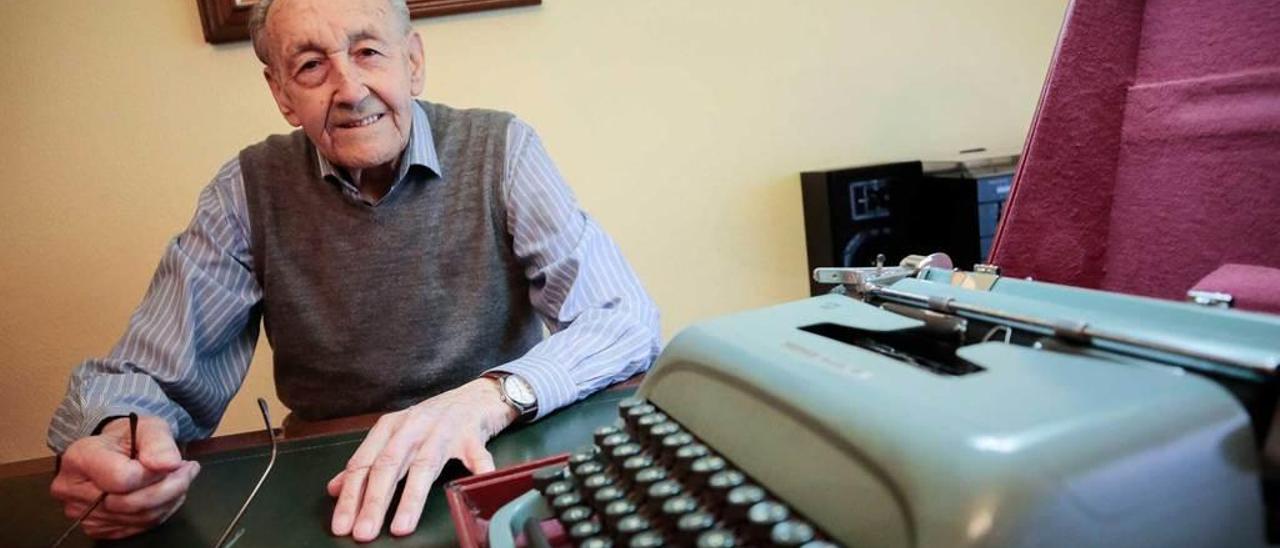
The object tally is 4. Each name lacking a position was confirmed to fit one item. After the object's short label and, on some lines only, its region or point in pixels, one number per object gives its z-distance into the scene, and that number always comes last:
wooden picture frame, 1.99
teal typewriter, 0.47
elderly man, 1.41
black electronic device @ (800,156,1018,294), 2.14
